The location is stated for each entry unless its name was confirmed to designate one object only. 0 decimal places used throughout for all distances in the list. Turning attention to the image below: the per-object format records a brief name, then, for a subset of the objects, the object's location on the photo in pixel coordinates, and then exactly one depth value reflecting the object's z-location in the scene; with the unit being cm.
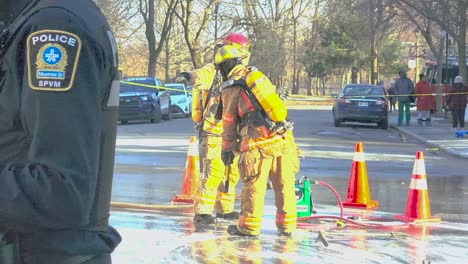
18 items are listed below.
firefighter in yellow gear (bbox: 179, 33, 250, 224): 819
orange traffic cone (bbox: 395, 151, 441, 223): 877
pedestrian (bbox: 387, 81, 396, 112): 3770
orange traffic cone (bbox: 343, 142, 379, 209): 981
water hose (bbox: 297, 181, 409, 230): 823
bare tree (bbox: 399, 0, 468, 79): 2848
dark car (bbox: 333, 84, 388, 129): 2694
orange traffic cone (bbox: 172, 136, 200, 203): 998
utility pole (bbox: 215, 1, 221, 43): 4970
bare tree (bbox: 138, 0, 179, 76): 4647
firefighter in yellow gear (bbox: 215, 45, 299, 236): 718
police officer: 197
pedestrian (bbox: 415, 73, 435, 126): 2658
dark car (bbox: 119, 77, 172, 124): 2719
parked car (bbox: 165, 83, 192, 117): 3336
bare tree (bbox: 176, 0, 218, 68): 4753
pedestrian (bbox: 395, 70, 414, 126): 2747
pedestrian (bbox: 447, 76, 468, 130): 2455
